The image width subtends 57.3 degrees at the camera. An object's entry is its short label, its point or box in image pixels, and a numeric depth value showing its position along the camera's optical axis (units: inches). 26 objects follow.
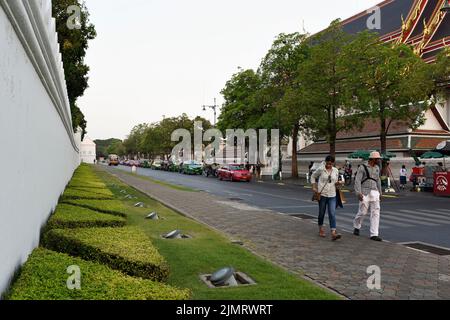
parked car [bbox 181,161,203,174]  1823.3
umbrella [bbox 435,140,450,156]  920.3
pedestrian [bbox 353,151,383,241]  353.4
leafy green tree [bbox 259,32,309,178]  1273.4
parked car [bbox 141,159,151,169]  2992.1
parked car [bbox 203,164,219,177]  1654.3
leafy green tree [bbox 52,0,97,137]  784.9
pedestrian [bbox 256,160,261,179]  1482.2
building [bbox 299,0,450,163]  1283.2
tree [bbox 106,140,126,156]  5435.0
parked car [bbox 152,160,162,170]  2534.2
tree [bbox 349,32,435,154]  876.6
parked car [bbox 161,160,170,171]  2325.3
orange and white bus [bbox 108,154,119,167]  3297.2
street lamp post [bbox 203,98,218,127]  2008.9
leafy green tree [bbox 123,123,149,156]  4398.4
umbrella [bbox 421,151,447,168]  964.0
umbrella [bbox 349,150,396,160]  1063.0
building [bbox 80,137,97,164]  4191.4
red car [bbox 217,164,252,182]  1288.1
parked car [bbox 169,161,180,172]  2137.1
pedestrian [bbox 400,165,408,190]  967.6
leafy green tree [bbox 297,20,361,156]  957.2
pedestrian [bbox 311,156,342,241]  352.8
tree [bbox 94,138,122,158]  6707.7
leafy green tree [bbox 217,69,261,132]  1455.5
